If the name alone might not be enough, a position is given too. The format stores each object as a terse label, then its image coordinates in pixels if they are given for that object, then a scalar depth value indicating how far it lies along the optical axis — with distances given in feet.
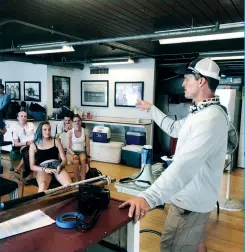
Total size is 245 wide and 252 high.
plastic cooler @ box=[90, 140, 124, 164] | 21.91
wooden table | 3.64
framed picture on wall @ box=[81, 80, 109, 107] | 25.16
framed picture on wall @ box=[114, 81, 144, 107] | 23.16
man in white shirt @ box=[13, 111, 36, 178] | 16.38
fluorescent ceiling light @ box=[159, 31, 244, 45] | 11.62
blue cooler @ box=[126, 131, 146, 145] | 22.07
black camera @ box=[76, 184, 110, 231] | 4.72
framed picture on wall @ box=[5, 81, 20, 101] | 26.04
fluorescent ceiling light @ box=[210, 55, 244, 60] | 18.15
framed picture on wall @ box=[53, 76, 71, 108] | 24.96
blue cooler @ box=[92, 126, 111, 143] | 22.39
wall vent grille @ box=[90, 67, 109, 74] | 24.88
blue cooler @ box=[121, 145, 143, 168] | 20.90
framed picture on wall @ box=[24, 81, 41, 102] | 24.64
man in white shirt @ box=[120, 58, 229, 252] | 4.18
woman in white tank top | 16.01
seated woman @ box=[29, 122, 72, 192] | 11.56
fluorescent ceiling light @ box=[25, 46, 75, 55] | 15.46
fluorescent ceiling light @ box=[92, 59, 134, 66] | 21.48
